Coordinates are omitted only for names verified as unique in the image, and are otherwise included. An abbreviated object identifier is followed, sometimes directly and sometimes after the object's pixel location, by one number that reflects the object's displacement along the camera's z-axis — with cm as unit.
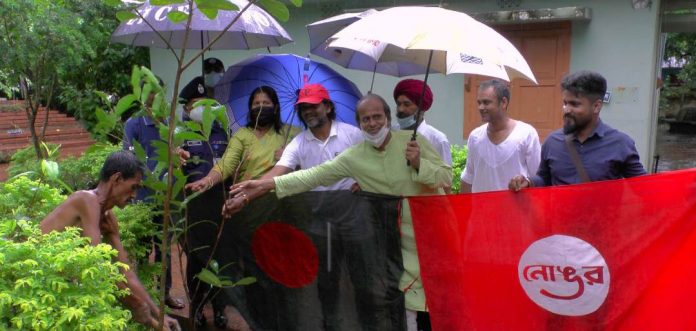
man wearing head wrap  407
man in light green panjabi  333
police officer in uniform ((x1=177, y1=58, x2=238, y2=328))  395
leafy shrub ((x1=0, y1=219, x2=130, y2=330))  204
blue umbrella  462
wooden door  788
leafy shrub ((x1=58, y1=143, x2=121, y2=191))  632
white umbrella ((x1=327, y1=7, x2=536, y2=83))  300
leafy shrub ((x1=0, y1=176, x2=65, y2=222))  345
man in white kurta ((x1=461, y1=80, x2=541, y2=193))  377
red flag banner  279
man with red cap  384
